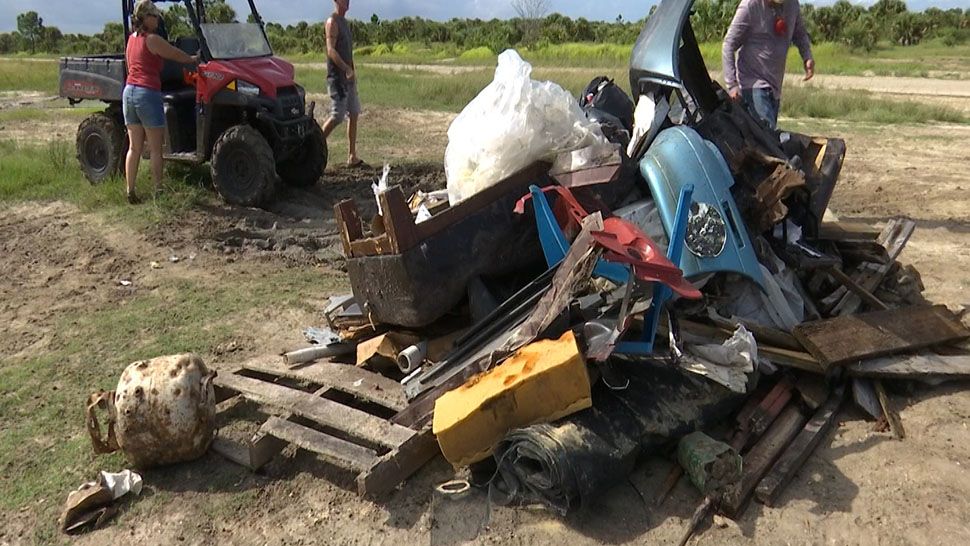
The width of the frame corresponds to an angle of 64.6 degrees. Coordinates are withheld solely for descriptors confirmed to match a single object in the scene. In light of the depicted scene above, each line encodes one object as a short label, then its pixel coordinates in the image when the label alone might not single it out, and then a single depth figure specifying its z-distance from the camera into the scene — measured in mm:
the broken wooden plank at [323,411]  3096
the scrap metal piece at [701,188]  3498
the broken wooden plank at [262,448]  3203
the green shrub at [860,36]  34250
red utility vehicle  7215
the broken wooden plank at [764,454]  2770
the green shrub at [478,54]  36719
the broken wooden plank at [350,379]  3469
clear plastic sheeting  3834
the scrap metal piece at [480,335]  3359
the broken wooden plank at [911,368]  3404
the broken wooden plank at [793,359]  3379
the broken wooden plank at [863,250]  4363
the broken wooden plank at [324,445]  2992
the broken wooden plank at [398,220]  3373
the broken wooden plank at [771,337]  3494
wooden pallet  2963
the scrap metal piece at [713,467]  2764
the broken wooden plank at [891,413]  3188
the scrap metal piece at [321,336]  4164
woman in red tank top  6801
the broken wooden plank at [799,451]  2830
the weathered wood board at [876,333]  3411
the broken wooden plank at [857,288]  3990
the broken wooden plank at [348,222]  3873
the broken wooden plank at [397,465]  2836
